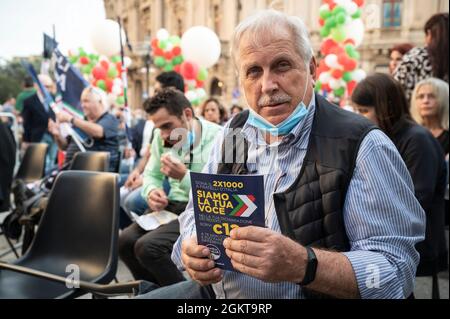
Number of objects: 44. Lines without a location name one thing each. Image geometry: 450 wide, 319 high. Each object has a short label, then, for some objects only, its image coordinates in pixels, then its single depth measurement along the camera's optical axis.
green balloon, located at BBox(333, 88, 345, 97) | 7.00
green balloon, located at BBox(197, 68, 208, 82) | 7.76
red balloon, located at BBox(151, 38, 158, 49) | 8.34
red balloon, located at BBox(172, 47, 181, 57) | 8.13
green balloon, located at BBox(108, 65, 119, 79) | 8.47
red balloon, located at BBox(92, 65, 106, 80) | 8.35
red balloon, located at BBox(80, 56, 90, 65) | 9.59
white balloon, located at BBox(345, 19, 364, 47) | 6.73
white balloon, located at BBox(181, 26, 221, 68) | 7.40
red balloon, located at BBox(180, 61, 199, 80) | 7.52
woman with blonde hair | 2.94
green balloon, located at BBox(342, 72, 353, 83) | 6.82
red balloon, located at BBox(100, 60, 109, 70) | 8.55
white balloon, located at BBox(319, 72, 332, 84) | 7.03
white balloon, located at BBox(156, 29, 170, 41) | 8.35
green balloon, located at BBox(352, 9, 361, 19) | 6.71
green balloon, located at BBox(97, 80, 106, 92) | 8.24
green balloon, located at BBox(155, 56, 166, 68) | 8.20
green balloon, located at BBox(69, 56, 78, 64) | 9.73
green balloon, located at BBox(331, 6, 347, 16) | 6.56
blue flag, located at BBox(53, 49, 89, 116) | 3.88
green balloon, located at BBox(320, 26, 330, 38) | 6.99
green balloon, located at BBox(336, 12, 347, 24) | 6.57
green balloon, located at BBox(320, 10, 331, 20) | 6.79
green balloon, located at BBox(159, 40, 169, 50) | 8.18
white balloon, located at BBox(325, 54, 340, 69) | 6.80
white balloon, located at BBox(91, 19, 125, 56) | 6.92
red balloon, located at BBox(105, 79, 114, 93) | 8.40
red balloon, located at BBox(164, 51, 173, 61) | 8.16
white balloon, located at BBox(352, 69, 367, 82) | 6.87
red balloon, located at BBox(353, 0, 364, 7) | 6.78
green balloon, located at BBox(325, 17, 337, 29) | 6.76
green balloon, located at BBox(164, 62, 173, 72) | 8.15
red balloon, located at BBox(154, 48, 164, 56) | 8.22
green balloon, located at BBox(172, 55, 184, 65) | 8.16
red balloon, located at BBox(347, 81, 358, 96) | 6.84
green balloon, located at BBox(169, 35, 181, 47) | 8.26
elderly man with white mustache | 1.08
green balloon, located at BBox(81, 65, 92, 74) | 9.69
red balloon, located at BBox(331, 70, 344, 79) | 6.81
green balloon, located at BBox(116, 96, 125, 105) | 8.41
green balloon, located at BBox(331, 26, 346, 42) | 6.82
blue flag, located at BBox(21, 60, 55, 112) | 3.27
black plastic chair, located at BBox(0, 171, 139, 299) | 2.10
